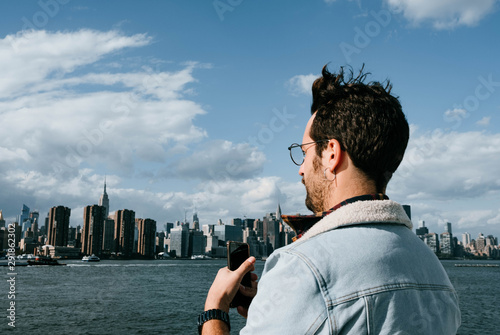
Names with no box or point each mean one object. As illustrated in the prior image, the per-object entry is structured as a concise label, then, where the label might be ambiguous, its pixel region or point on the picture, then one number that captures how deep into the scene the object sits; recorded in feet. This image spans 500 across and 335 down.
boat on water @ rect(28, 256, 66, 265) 368.83
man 4.87
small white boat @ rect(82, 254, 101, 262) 495.41
